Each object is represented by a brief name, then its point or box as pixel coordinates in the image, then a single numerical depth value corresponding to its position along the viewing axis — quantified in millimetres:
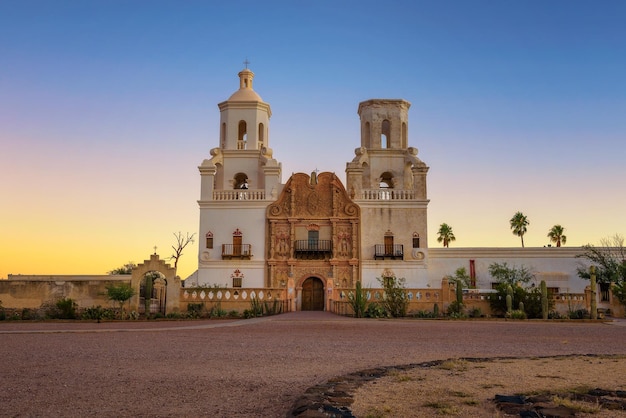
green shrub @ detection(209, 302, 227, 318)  31266
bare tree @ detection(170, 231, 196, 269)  53312
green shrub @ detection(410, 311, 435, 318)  30578
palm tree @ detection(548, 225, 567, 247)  54031
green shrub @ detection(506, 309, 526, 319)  29109
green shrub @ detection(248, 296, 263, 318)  31422
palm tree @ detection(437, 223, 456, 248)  56688
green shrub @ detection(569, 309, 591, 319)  30938
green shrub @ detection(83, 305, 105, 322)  29484
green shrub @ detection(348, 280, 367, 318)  29906
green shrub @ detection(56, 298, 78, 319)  30141
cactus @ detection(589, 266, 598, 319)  29375
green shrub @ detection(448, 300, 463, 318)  31783
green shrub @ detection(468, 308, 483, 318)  32250
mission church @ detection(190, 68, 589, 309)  41500
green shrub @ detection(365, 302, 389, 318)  30238
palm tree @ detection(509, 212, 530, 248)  55281
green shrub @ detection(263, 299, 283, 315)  32781
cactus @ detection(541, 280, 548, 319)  29783
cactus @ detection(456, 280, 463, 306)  32062
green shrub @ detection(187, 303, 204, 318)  32531
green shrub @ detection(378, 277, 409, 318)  31047
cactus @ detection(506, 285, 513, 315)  29931
